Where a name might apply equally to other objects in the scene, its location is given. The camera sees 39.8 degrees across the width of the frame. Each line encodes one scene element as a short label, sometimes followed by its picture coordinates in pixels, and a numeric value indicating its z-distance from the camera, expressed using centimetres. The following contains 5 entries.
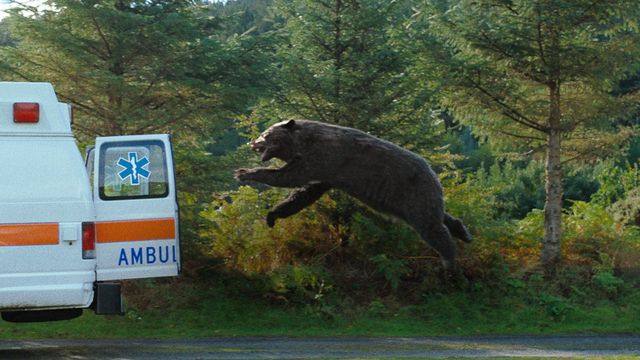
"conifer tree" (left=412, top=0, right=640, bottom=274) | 1441
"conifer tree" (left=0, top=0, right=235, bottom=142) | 1373
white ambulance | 890
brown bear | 1034
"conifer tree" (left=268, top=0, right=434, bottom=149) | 1438
